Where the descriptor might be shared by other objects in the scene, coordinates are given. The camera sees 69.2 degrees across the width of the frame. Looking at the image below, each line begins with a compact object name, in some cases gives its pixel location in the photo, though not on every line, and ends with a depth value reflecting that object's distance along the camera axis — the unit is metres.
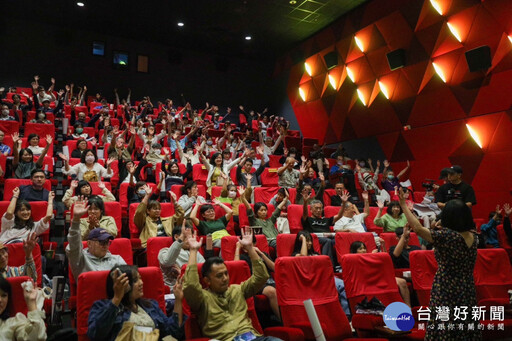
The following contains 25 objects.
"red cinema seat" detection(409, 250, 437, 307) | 2.82
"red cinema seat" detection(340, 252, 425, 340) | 2.46
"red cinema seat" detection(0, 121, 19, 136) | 5.24
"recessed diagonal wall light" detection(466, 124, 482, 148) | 5.50
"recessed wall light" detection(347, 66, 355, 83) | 7.74
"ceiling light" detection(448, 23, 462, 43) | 5.73
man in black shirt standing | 3.54
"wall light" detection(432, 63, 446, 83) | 5.98
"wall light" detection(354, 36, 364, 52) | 7.53
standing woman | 1.70
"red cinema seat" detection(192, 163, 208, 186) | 5.34
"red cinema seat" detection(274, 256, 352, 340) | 2.21
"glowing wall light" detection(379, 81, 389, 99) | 7.02
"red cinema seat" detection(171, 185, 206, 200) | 4.48
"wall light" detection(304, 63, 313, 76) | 9.07
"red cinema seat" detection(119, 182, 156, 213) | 4.23
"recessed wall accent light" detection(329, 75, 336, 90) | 8.27
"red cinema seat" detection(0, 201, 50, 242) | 3.23
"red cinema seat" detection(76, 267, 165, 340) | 1.75
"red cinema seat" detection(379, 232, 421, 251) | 3.77
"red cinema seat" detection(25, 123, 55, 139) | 5.34
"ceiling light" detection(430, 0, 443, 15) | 6.02
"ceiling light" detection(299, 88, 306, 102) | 9.33
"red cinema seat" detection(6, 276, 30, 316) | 1.83
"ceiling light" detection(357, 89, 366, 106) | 7.48
